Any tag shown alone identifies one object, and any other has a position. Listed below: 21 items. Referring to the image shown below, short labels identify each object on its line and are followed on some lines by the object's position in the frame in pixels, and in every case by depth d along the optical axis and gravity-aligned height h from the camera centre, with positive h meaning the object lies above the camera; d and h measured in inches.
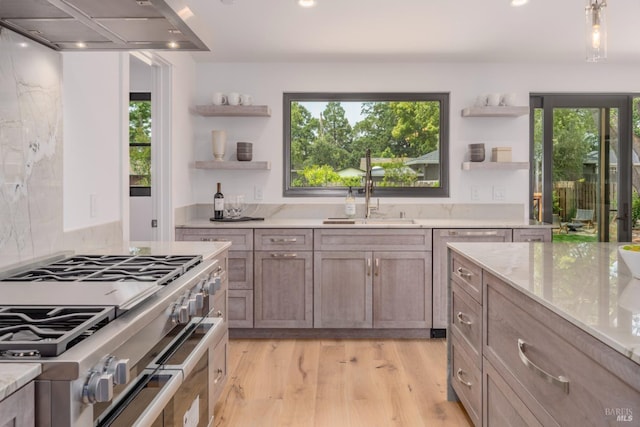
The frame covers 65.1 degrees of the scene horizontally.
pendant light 72.2 +25.0
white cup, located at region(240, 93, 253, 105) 168.9 +34.3
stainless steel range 35.7 -11.7
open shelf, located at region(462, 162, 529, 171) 167.2 +12.1
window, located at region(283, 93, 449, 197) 177.6 +20.8
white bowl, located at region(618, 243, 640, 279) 62.1 -7.3
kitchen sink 163.7 -6.6
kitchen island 43.0 -14.8
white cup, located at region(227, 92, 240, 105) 167.3 +34.3
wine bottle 163.2 -1.5
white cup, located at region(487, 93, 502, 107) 166.7 +34.0
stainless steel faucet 172.4 +5.2
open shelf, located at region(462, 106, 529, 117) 165.6 +29.9
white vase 168.9 +19.6
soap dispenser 171.5 -2.0
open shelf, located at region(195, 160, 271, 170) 167.5 +12.0
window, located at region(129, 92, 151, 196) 201.5 +24.2
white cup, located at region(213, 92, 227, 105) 167.6 +34.3
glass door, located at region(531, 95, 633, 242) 175.8 +14.0
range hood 59.7 +23.6
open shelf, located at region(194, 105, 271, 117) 166.6 +30.5
